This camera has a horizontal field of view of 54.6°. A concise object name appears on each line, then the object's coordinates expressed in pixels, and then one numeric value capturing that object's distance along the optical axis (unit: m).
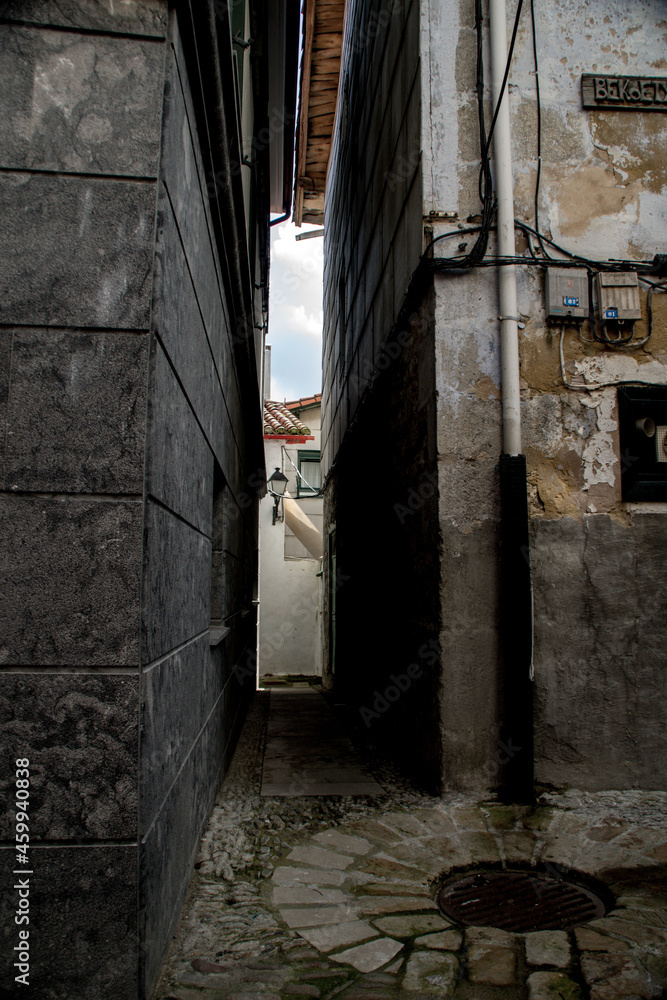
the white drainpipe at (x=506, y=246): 3.80
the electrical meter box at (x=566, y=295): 3.95
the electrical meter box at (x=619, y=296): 3.95
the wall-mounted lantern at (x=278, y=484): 11.22
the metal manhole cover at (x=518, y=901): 2.46
